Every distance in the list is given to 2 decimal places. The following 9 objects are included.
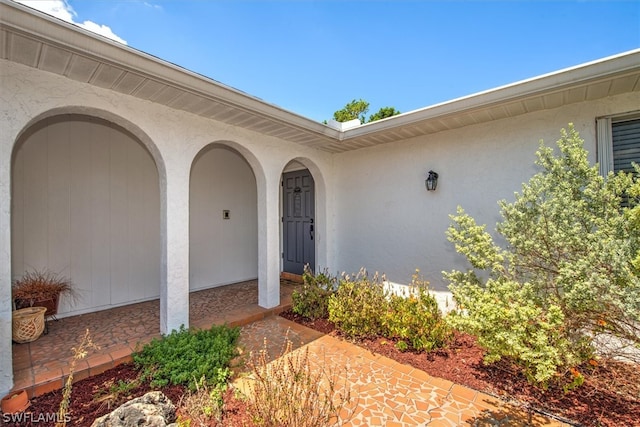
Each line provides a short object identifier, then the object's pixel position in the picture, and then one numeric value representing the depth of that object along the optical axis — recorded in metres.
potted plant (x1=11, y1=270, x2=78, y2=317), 4.15
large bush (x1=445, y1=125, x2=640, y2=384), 2.54
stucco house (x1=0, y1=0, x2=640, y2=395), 2.97
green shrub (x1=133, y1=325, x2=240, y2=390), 3.07
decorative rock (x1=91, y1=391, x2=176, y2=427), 2.10
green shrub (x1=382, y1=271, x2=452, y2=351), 3.91
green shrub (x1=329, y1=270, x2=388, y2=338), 4.33
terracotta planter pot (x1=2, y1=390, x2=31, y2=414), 2.63
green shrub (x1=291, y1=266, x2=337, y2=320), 5.13
